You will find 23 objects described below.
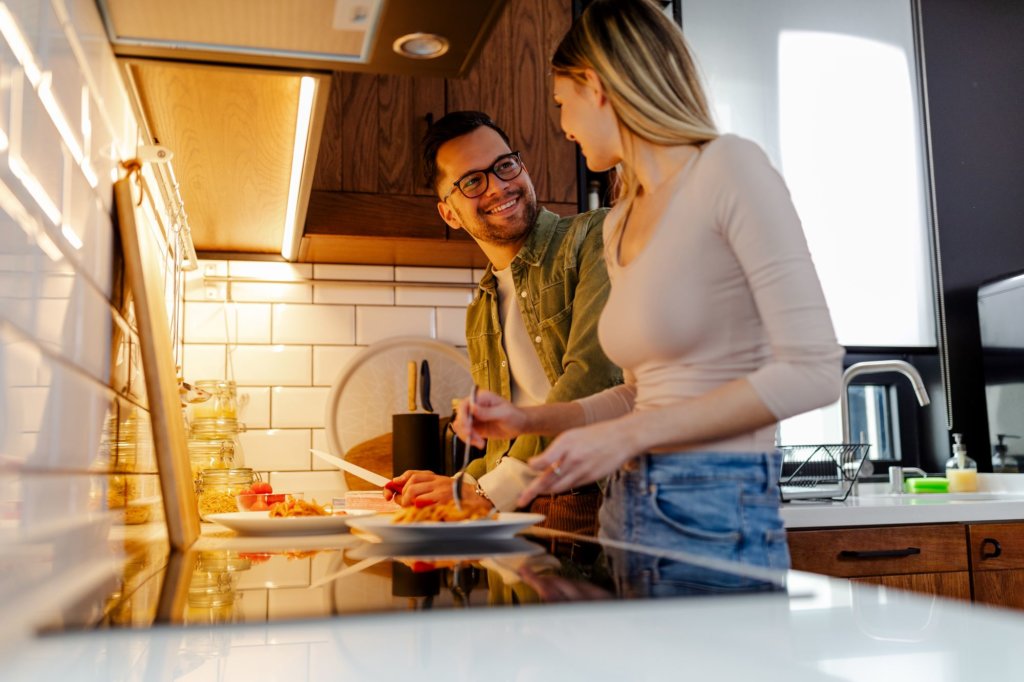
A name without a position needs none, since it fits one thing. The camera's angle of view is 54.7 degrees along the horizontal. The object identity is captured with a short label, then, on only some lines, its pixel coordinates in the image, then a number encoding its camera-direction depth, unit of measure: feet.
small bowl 4.94
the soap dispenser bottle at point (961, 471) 8.46
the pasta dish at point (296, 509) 4.29
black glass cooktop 1.80
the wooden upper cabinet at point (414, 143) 7.11
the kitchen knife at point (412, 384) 7.23
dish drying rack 7.30
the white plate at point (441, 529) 3.20
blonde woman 3.14
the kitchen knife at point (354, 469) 5.11
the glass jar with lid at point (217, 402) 6.80
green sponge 8.50
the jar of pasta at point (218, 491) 5.35
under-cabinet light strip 4.05
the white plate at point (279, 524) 4.00
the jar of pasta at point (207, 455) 6.06
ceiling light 3.51
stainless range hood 3.29
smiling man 5.04
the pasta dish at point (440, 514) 3.36
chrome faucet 8.18
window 9.41
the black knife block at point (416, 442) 6.94
